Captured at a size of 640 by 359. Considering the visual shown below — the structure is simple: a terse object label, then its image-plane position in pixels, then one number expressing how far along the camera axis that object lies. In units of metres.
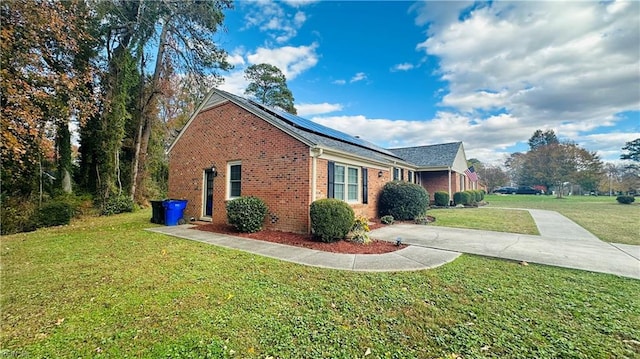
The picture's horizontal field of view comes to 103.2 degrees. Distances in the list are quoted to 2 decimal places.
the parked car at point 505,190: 48.93
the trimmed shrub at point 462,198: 19.89
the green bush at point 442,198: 19.19
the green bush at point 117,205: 13.66
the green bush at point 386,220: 10.83
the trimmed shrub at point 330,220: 7.01
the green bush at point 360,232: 7.20
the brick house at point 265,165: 8.24
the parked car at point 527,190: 46.62
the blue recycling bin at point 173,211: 10.16
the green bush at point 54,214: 9.76
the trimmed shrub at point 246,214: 8.17
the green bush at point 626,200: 21.73
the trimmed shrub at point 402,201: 11.68
